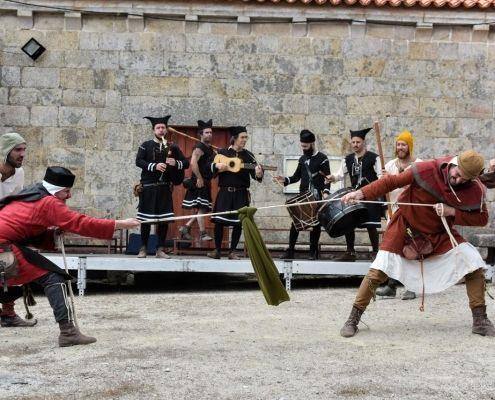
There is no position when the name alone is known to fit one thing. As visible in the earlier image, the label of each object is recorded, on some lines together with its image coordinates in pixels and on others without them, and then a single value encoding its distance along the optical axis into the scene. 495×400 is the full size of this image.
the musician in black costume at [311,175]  9.78
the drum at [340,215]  8.80
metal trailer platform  9.33
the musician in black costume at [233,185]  9.66
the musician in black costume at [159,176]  9.55
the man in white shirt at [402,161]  8.72
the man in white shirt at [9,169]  7.22
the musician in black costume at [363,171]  9.48
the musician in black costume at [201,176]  10.18
